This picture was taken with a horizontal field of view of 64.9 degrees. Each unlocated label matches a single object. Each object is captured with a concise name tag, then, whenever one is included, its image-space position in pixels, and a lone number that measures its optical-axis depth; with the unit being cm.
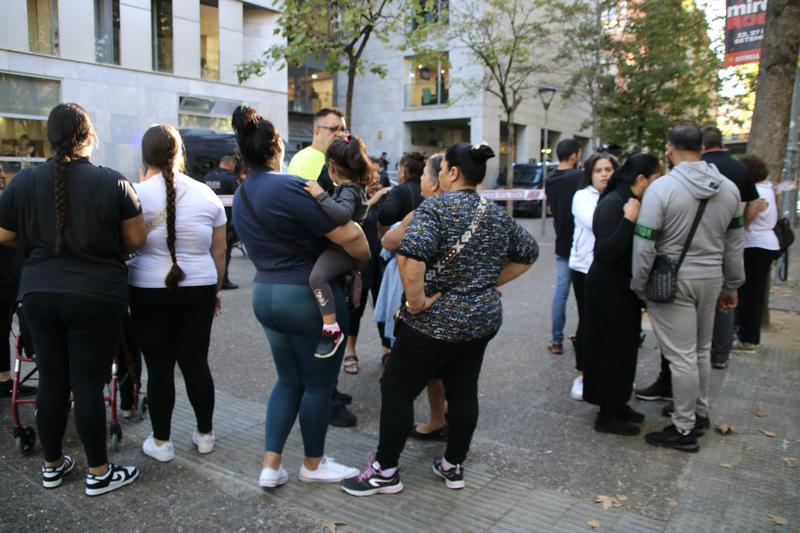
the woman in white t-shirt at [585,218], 494
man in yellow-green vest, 409
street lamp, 2088
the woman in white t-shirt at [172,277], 341
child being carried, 309
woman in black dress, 404
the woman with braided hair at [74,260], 309
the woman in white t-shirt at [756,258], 592
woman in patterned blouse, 307
